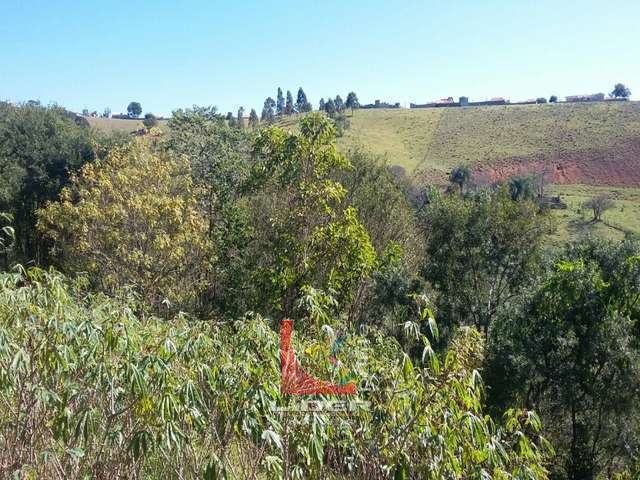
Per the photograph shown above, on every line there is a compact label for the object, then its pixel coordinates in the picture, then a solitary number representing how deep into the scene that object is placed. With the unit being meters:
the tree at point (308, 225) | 9.30
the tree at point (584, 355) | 9.92
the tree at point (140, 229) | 12.21
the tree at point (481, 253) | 14.52
